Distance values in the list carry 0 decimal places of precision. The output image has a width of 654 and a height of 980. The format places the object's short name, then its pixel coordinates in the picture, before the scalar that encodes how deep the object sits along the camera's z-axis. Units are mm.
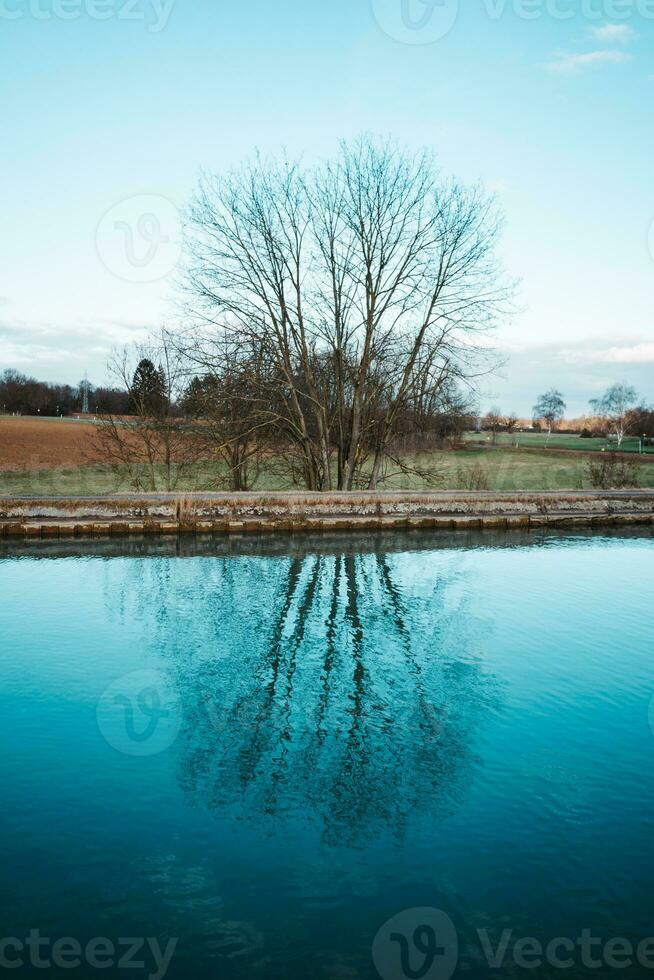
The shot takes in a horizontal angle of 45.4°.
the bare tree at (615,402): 115562
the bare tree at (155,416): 24594
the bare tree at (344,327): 22172
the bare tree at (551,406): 145875
